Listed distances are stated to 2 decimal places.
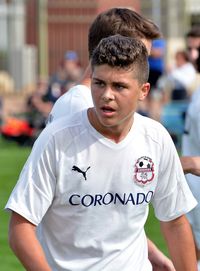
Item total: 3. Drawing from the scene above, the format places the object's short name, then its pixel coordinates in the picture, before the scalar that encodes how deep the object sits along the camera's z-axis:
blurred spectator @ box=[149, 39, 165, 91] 21.61
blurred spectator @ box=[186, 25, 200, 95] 11.41
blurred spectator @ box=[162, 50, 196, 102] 21.33
